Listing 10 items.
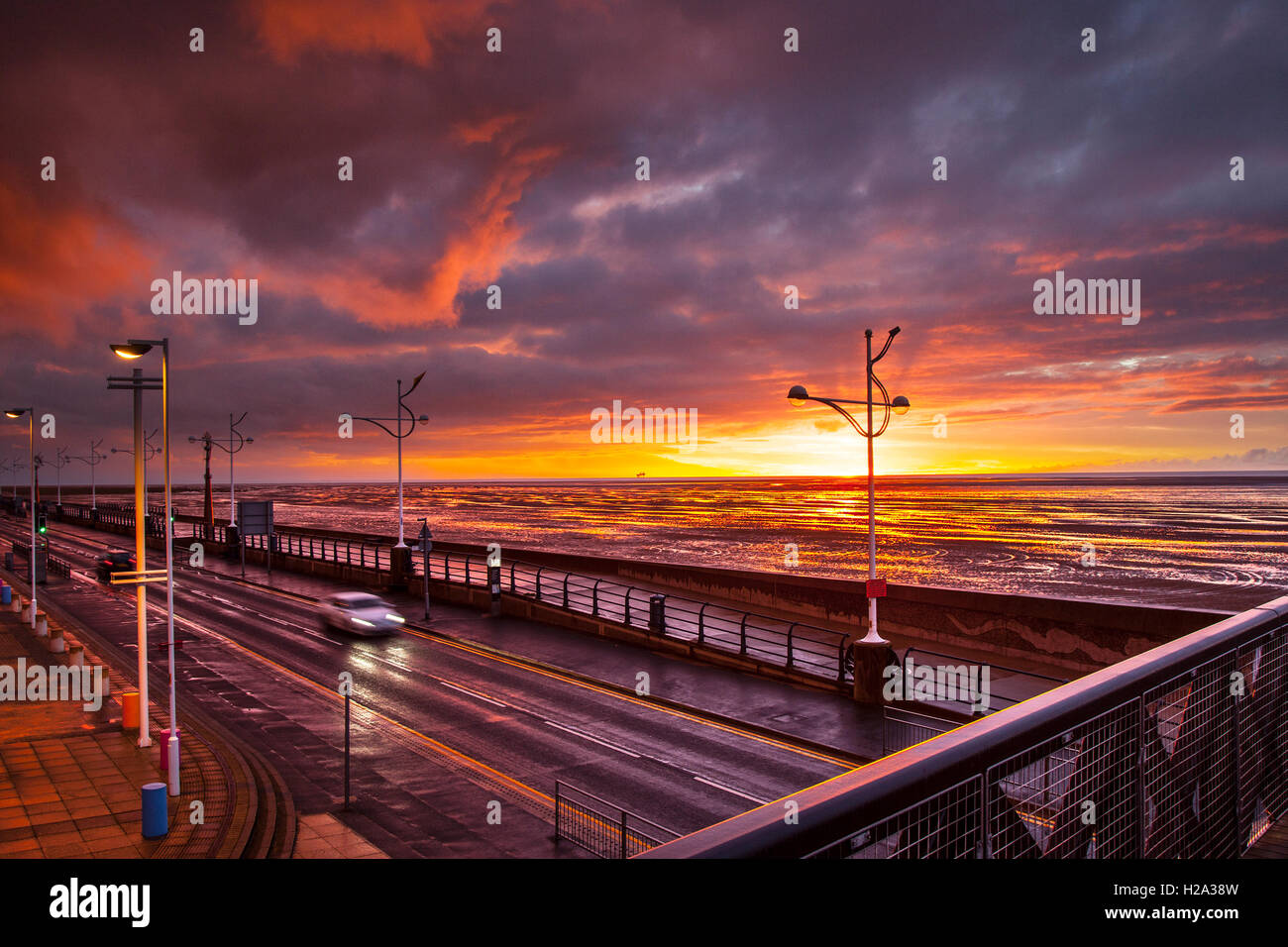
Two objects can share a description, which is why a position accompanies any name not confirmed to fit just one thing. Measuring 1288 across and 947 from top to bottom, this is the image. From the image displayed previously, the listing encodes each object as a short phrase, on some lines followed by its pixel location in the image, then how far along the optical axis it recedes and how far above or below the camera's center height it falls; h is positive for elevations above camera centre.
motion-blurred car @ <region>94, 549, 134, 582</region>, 22.07 -3.05
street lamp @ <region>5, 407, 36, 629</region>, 27.14 +2.19
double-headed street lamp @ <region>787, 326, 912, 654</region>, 17.66 +1.63
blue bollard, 10.99 -4.72
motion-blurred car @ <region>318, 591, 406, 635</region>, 26.36 -4.73
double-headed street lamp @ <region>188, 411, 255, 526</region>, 54.09 +2.74
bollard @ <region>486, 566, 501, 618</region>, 29.83 -4.16
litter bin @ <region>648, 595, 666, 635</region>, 24.27 -4.39
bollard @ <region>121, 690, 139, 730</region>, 16.11 -4.79
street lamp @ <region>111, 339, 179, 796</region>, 13.81 +1.90
